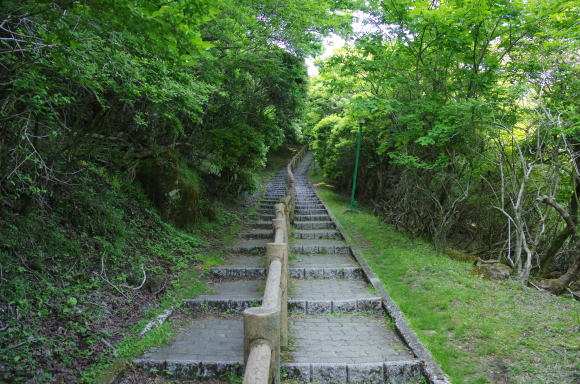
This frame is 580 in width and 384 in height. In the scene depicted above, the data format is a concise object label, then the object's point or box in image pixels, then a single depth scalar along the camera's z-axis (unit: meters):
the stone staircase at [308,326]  3.80
